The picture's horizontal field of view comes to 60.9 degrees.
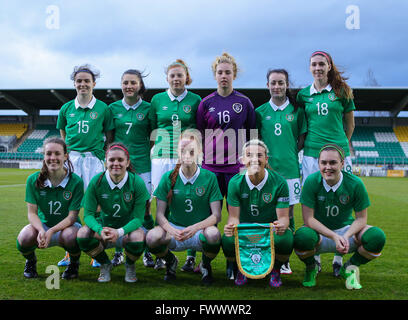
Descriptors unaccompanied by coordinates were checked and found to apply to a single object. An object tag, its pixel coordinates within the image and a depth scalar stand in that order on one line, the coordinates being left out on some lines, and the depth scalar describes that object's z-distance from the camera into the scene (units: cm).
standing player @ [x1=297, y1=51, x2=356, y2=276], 324
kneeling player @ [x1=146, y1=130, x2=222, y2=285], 286
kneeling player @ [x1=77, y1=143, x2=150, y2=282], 279
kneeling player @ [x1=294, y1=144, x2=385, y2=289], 275
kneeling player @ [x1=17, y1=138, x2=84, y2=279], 290
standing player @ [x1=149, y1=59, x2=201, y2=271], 343
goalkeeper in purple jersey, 325
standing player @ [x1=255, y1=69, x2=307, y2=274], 328
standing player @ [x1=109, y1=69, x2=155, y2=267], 352
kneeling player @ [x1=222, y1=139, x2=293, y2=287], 277
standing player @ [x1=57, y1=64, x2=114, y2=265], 347
